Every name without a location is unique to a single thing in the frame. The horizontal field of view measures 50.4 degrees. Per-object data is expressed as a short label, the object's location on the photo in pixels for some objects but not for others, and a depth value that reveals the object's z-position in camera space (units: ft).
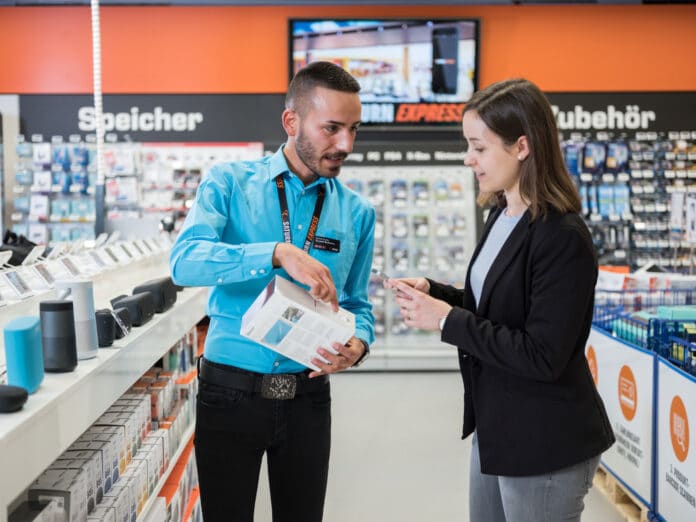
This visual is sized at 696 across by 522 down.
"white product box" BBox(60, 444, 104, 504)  7.26
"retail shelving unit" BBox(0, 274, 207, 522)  4.85
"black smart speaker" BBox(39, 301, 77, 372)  6.01
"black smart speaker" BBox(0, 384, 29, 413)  5.07
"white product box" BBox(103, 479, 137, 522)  7.45
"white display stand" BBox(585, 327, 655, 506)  12.34
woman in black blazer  5.89
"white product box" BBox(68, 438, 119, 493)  7.58
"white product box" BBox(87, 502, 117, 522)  6.99
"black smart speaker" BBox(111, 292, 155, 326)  9.02
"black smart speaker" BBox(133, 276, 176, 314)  10.37
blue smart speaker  5.38
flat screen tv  27.96
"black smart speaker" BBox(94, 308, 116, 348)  7.62
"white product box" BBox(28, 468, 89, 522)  6.49
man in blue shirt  6.67
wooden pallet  12.57
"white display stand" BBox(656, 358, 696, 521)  10.61
